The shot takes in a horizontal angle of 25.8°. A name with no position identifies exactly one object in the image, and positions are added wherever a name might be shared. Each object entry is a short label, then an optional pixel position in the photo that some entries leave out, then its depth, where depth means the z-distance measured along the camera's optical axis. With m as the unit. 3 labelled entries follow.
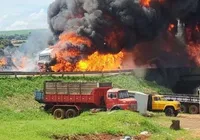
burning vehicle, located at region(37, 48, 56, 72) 64.38
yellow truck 43.03
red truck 38.72
